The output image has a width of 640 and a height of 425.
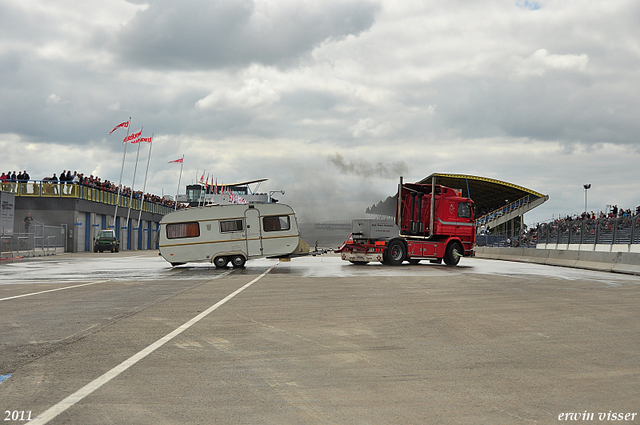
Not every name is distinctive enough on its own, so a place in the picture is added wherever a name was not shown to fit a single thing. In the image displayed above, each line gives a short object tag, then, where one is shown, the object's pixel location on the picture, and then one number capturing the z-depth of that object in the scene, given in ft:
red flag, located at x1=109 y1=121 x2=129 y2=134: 193.16
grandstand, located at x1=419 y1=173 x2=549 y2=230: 267.59
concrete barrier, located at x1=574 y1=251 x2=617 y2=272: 85.87
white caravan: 83.71
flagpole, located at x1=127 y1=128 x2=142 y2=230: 227.18
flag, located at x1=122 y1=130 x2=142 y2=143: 203.41
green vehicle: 186.60
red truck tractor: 95.91
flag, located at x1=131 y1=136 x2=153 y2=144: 204.87
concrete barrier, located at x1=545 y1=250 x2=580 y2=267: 97.53
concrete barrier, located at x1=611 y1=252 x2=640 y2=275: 79.10
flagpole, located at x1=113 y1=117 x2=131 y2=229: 209.79
